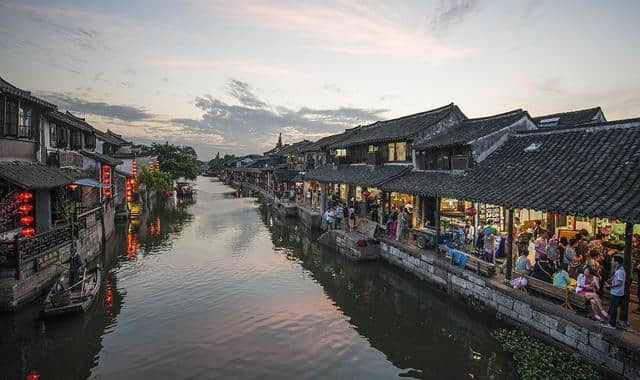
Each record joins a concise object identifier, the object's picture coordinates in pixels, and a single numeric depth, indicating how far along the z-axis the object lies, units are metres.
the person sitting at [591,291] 9.82
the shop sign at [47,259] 14.65
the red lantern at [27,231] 17.00
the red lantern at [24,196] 16.80
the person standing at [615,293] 9.34
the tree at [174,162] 68.06
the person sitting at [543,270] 12.36
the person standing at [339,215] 27.72
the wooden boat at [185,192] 61.84
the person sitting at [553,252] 12.77
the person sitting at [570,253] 12.77
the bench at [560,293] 10.50
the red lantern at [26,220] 17.23
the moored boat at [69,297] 12.73
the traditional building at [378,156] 24.09
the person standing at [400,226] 21.38
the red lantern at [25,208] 16.95
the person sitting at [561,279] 11.44
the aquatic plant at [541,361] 9.40
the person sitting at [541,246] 12.98
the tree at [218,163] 162.18
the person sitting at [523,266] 12.80
